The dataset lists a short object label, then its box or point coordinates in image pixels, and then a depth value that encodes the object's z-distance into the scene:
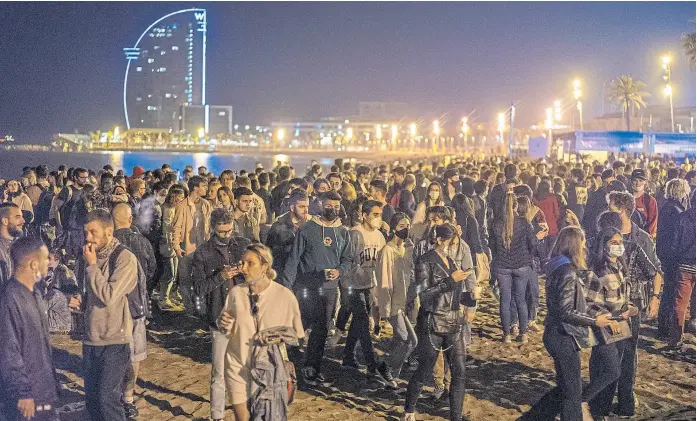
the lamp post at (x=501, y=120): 59.48
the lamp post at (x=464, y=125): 65.94
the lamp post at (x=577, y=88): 49.97
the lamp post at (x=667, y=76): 45.88
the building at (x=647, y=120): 94.84
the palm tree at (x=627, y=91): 71.12
